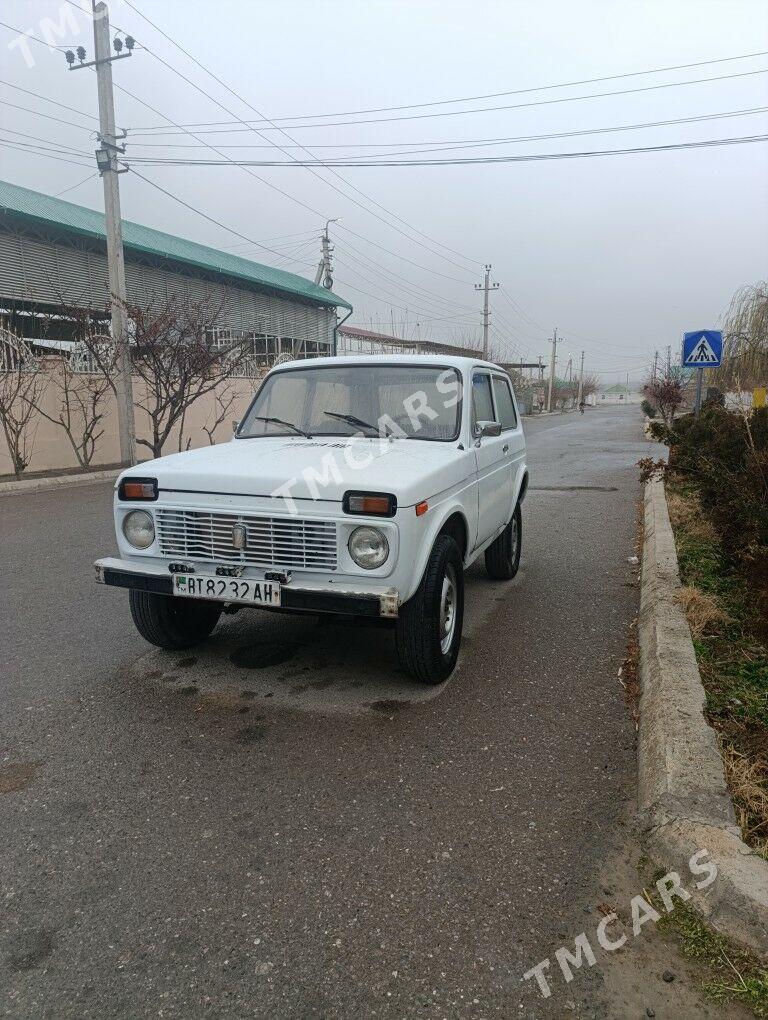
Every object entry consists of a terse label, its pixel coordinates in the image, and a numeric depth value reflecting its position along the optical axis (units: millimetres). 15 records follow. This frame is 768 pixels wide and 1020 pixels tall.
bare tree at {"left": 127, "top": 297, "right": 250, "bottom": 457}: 16359
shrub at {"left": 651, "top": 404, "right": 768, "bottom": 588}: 4371
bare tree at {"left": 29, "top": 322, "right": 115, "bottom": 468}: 15609
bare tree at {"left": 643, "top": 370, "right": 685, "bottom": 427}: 27391
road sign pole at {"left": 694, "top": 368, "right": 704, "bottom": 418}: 13686
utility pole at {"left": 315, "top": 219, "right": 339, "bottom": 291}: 40281
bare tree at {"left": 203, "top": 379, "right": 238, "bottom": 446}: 22219
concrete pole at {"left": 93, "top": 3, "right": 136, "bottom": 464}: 15945
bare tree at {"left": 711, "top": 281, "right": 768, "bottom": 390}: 13930
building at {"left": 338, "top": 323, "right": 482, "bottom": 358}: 37069
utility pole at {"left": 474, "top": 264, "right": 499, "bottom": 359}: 59438
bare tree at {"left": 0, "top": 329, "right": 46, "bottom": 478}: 14016
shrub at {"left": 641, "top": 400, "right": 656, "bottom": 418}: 43016
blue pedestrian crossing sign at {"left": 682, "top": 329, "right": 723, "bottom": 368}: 13375
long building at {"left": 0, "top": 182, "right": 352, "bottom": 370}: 18969
